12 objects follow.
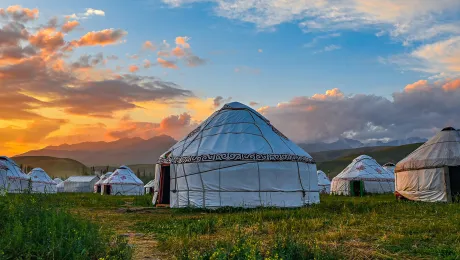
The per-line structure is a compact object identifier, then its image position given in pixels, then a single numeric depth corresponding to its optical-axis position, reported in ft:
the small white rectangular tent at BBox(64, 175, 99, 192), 190.70
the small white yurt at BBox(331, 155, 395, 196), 104.53
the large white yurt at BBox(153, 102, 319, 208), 49.03
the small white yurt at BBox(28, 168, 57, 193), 141.08
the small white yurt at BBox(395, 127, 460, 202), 58.65
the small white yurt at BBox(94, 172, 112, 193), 154.10
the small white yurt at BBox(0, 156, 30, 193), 101.76
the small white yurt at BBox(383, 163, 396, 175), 137.98
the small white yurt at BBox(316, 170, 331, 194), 151.62
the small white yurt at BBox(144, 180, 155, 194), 150.38
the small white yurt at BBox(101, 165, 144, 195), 131.23
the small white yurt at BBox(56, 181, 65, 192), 194.49
